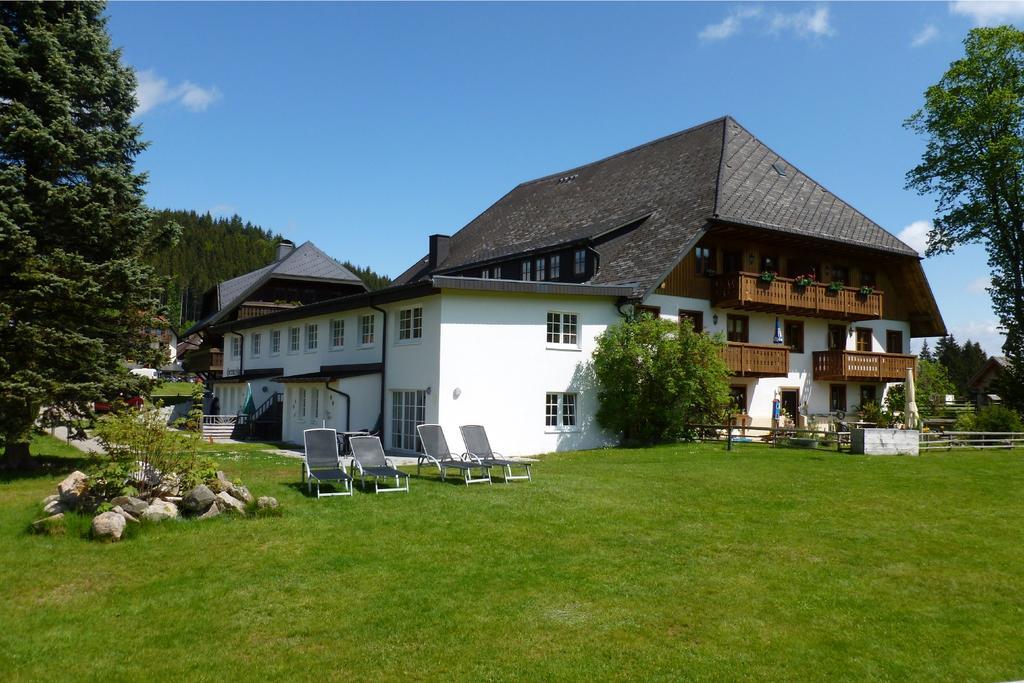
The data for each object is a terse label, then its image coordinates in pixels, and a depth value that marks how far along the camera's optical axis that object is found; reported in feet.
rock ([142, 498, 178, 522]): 33.65
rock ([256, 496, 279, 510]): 36.45
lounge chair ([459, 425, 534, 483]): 53.11
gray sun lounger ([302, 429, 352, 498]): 43.70
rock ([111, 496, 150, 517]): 33.22
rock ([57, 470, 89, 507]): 35.27
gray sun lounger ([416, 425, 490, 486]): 51.70
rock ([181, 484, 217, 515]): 35.27
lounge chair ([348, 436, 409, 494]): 43.88
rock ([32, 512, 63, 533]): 32.14
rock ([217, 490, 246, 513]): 35.70
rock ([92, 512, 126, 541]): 31.14
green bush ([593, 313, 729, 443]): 73.20
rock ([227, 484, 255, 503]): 37.11
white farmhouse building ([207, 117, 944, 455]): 70.23
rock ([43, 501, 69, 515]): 34.68
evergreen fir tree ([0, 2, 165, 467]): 48.47
